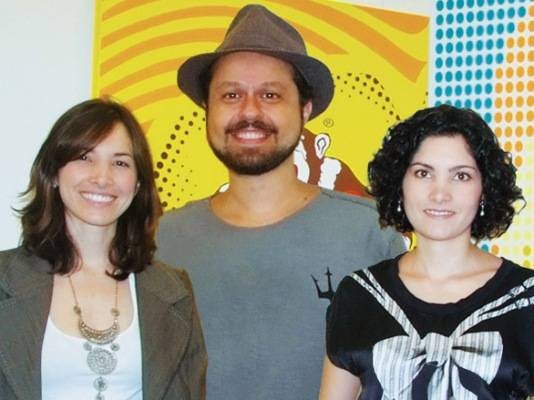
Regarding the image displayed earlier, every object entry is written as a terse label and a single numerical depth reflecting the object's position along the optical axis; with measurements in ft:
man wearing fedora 7.98
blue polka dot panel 11.17
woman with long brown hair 6.55
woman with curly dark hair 6.43
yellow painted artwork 9.64
